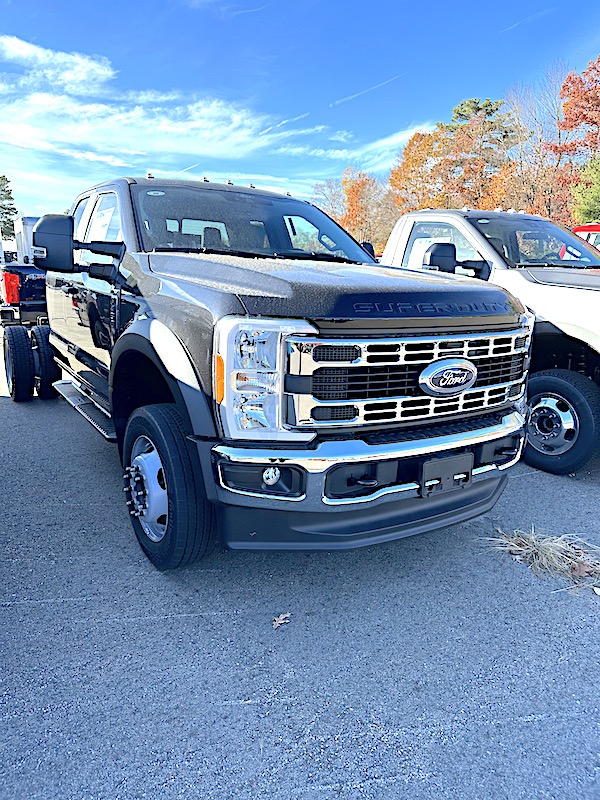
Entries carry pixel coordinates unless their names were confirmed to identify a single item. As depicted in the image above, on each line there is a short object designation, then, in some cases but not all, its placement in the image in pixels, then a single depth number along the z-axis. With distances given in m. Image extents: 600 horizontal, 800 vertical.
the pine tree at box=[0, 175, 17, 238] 78.06
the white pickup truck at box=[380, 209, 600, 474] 4.64
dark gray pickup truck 2.51
